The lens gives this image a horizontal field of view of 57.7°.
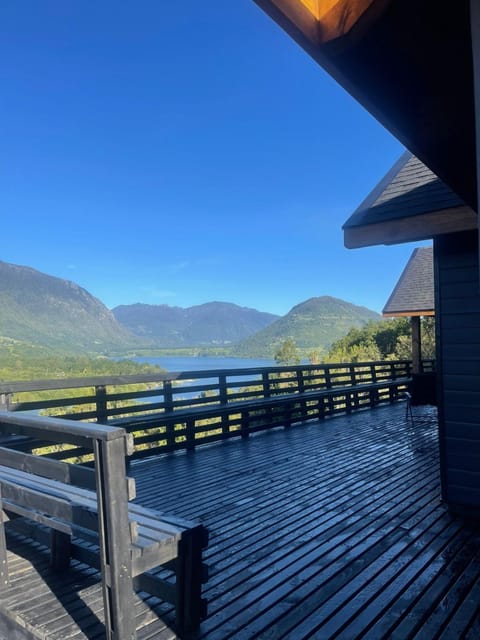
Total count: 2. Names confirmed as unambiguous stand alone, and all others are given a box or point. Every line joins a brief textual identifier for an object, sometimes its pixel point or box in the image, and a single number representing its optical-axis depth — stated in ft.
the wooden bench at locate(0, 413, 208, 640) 5.10
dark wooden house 3.84
